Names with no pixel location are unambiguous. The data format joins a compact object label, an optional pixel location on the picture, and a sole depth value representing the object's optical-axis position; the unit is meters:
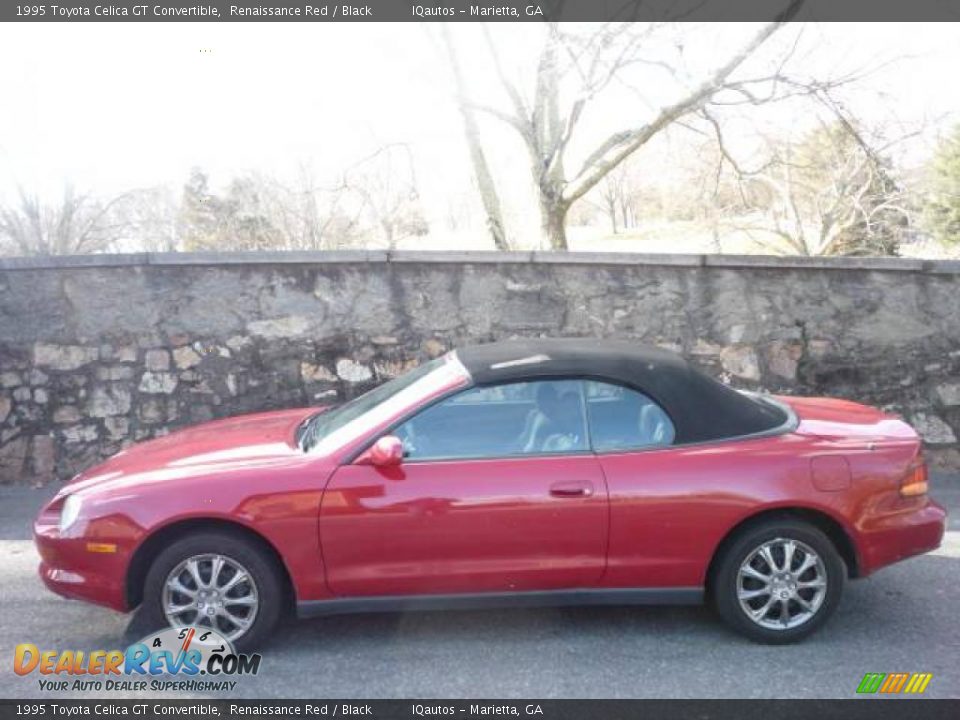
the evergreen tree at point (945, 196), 15.53
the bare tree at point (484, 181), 11.19
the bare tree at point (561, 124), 9.79
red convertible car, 3.59
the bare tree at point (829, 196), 10.89
